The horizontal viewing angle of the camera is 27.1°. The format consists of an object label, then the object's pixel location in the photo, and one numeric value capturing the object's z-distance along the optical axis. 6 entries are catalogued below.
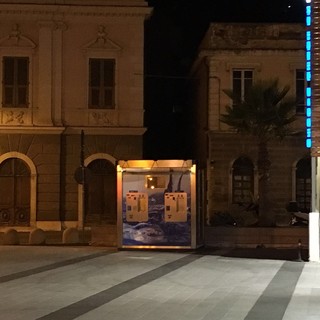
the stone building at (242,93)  29.83
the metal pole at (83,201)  28.15
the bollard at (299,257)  17.34
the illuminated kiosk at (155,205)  19.47
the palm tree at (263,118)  22.84
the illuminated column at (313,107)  17.06
